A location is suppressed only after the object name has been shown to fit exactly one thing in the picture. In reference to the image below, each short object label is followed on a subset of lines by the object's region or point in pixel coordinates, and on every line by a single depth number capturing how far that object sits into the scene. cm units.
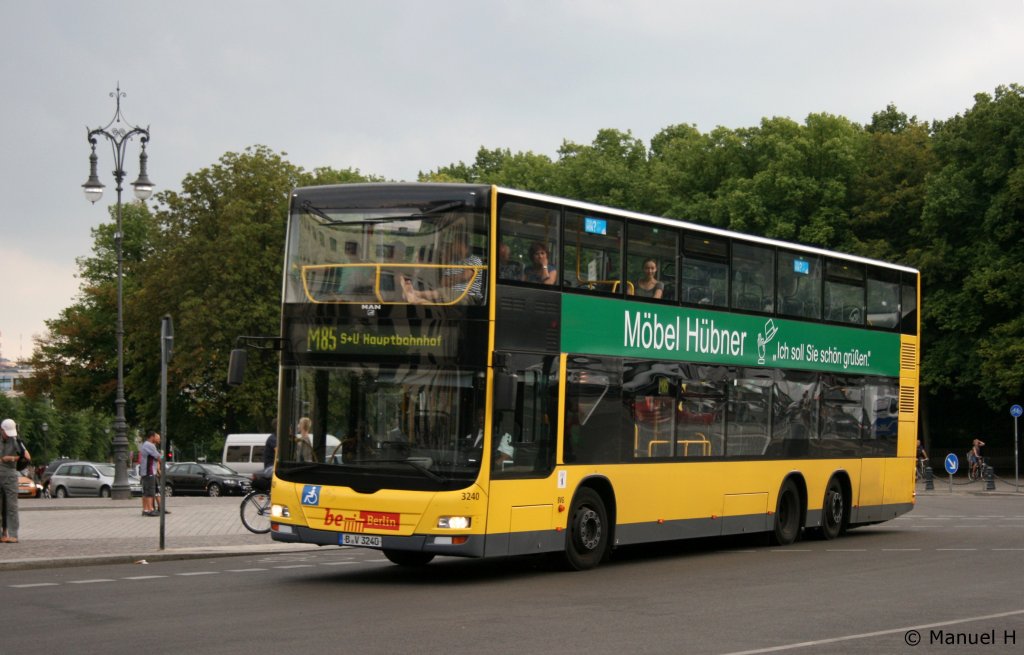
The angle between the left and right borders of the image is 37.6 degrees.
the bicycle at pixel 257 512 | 2367
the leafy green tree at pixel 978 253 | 5431
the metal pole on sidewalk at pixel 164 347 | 1925
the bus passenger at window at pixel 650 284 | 1831
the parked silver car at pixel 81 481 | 5481
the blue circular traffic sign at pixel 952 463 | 4753
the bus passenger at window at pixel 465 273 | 1552
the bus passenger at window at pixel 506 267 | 1577
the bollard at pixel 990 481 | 4650
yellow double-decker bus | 1543
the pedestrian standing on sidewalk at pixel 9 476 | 2075
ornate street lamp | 3780
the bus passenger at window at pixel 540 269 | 1634
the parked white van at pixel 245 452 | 5941
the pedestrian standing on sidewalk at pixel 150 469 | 2986
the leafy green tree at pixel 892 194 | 6056
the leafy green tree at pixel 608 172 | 7150
